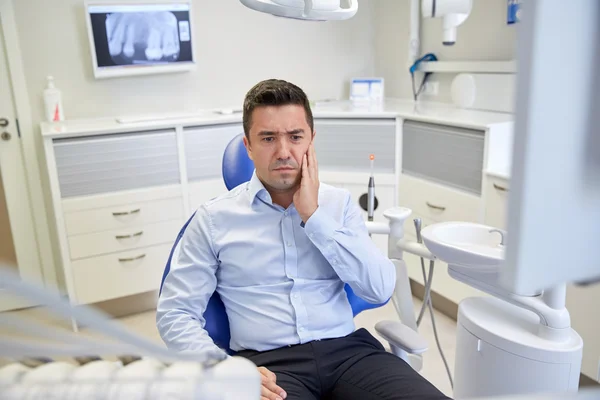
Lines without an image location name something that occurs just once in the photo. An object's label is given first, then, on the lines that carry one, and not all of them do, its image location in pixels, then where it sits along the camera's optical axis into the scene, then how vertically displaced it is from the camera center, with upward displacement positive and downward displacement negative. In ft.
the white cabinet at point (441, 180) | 7.76 -1.64
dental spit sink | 4.59 -1.59
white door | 9.33 -1.86
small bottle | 9.32 -0.19
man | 4.50 -1.65
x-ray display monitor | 9.35 +0.92
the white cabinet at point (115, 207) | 8.48 -2.00
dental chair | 4.55 -2.18
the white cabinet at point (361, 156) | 9.34 -1.37
